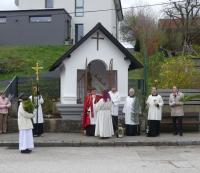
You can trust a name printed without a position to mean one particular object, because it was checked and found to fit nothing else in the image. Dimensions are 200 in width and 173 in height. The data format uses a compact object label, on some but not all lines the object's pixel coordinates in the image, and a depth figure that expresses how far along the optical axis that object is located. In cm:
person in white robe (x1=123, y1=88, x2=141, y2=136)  1927
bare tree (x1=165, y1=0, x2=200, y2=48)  4603
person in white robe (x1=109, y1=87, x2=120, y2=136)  1925
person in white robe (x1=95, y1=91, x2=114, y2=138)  1827
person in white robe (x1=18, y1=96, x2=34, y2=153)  1574
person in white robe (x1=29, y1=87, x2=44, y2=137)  1897
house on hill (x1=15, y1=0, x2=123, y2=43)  4759
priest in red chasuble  1897
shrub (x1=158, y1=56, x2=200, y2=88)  2233
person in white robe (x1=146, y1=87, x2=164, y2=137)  1895
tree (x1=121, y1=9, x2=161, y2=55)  4235
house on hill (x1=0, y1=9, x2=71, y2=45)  4297
